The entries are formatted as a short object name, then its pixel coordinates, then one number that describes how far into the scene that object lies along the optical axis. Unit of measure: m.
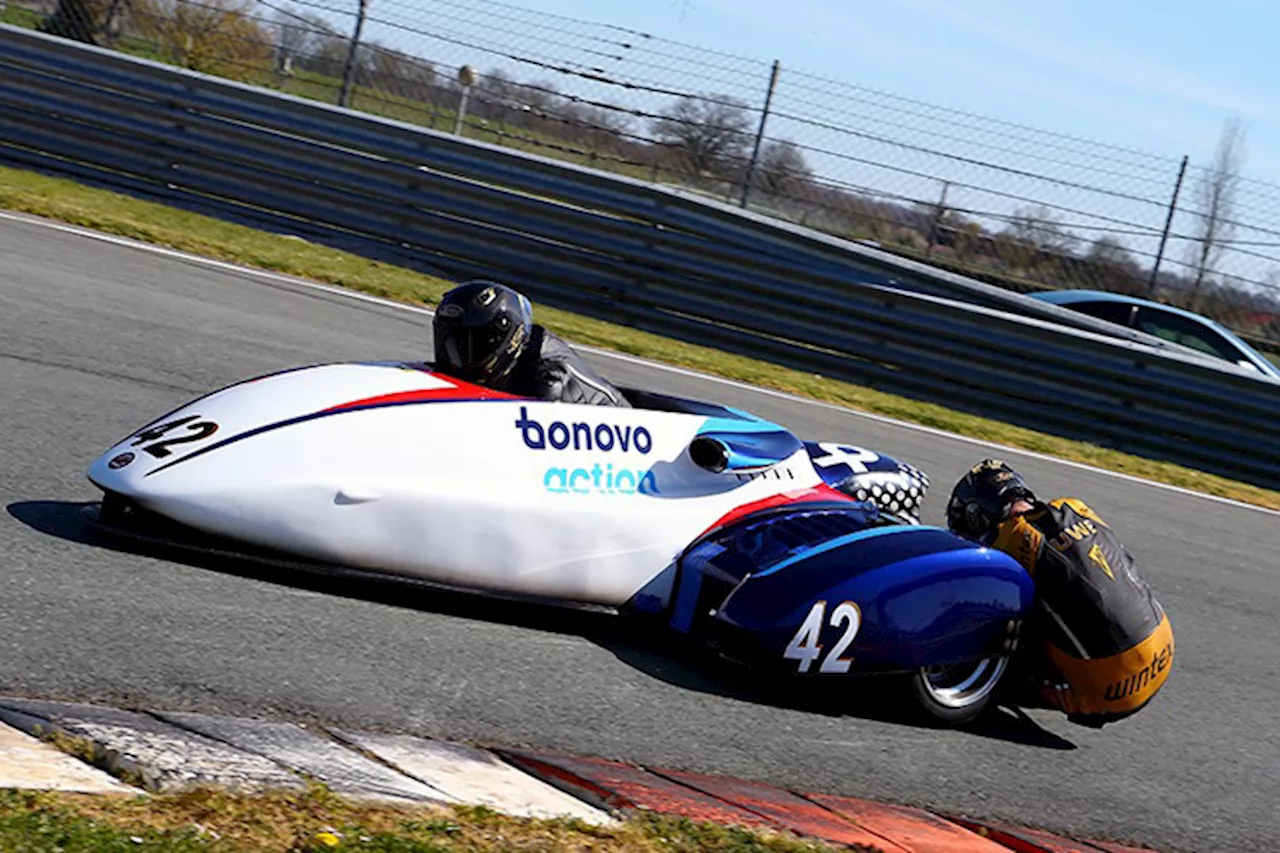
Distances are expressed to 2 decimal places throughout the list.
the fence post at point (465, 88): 13.12
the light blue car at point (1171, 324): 13.77
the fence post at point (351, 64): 13.03
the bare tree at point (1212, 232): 13.51
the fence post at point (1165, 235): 13.39
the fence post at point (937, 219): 13.77
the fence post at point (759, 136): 12.84
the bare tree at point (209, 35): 13.83
